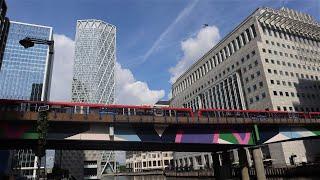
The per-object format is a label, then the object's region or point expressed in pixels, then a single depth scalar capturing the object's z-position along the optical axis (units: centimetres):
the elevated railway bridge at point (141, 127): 3534
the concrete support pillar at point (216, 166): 5428
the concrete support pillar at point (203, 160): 12582
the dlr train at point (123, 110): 3503
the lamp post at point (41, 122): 2905
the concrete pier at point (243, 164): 4876
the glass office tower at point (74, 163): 19125
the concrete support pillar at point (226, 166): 5209
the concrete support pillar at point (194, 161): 13350
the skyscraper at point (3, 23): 8444
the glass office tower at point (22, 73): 16812
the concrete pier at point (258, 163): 4747
